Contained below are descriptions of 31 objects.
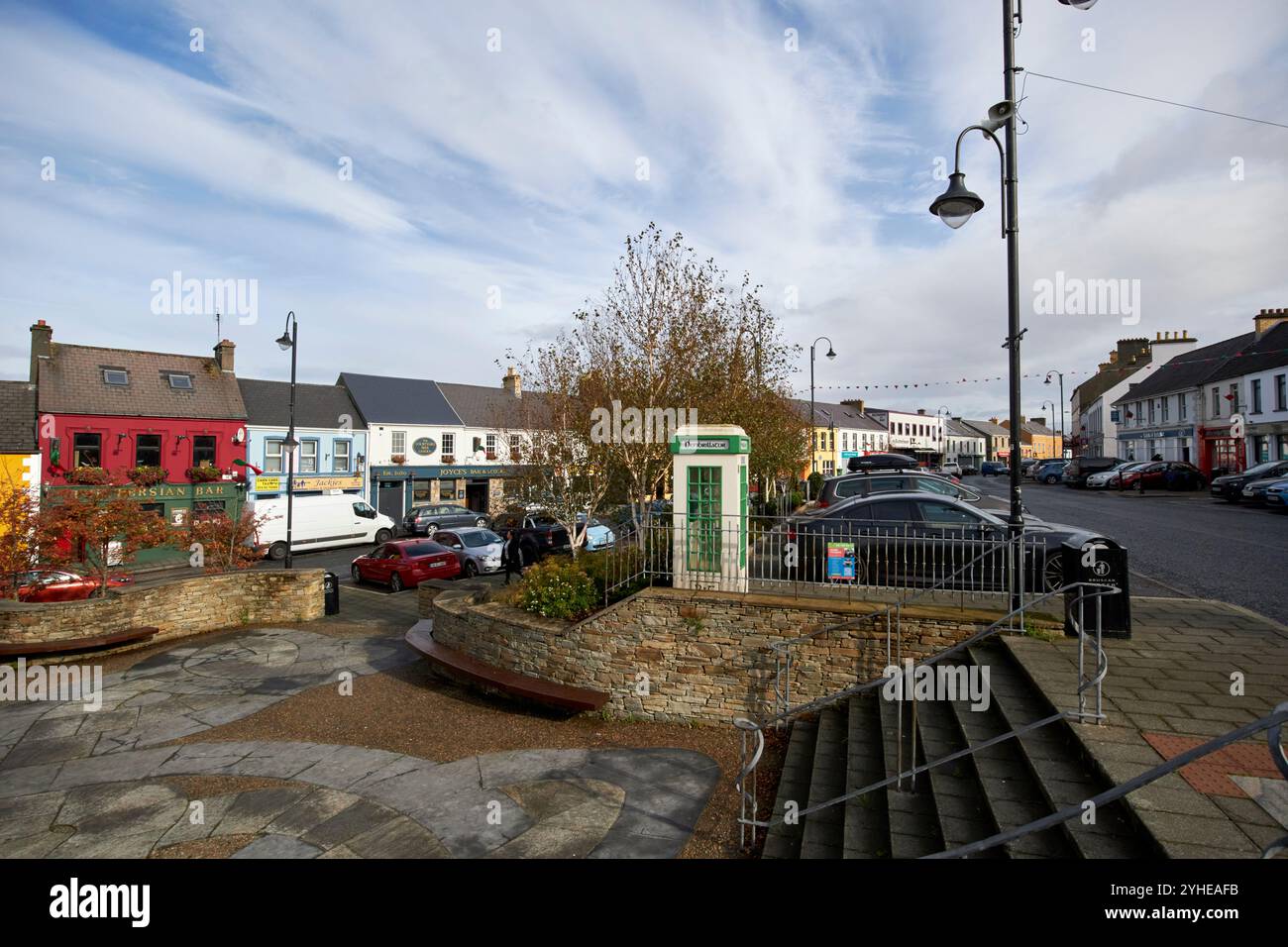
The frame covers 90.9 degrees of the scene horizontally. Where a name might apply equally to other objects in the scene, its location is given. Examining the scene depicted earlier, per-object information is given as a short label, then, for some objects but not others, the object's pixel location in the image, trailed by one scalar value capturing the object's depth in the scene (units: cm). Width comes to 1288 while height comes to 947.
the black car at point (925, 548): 796
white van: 2547
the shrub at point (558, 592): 912
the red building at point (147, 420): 2698
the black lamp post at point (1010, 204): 699
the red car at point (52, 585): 1290
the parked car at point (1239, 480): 2332
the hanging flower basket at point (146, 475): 2547
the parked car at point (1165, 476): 3038
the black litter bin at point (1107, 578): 668
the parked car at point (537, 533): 2075
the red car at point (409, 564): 1844
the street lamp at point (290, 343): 1772
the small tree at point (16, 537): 1210
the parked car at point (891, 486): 1309
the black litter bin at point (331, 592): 1496
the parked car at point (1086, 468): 3718
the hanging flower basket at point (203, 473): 2947
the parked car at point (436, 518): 2930
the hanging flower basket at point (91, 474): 1595
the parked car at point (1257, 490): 2141
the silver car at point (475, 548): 1980
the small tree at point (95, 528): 1223
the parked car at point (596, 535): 2325
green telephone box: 870
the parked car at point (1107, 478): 3247
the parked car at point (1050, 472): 4275
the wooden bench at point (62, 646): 1084
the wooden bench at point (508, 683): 818
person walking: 1208
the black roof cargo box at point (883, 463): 2589
